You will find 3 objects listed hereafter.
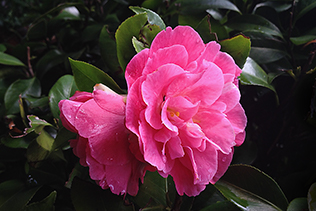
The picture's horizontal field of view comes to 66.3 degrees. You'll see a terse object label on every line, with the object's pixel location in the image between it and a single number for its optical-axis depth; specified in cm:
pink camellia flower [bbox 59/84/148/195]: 33
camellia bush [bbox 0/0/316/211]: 34
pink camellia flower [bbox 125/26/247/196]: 33
